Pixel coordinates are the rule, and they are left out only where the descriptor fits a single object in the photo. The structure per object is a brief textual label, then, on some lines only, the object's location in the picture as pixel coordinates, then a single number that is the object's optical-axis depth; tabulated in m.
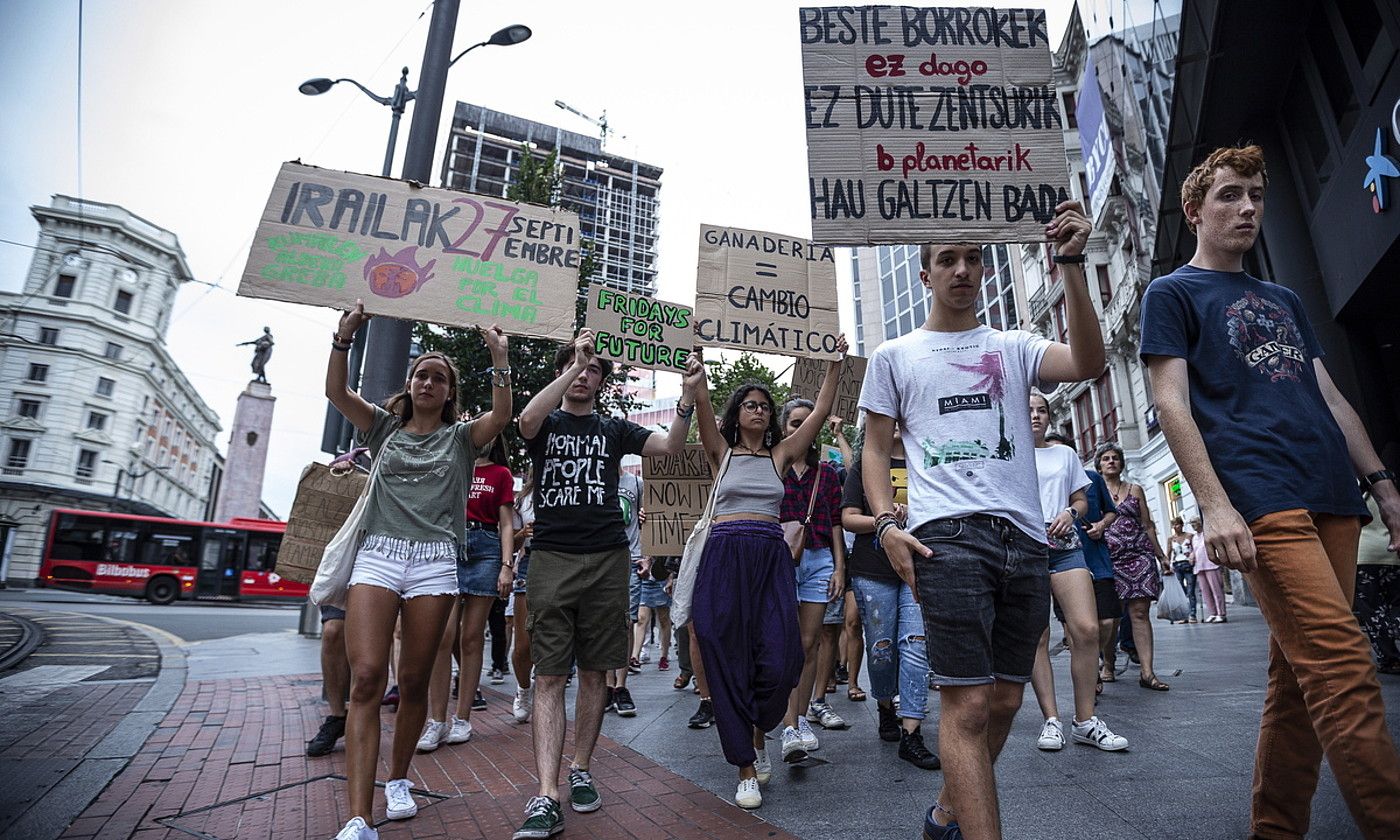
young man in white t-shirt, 2.23
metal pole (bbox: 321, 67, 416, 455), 8.96
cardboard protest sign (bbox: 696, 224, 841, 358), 5.10
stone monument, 29.25
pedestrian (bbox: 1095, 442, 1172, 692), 6.46
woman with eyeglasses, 3.50
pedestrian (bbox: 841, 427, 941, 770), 4.24
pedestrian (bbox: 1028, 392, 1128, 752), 4.04
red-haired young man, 2.05
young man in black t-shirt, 3.40
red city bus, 22.88
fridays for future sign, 5.18
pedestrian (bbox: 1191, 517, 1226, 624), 13.28
